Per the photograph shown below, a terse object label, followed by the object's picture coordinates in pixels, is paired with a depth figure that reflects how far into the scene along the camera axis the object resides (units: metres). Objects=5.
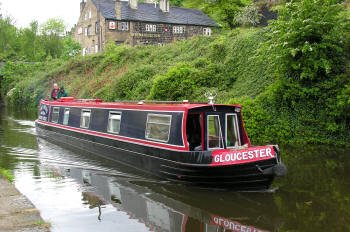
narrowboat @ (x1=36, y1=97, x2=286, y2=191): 9.19
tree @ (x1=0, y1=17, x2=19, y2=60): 53.16
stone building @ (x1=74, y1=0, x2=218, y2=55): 42.91
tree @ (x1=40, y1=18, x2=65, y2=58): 56.62
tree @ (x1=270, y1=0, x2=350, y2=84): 14.03
